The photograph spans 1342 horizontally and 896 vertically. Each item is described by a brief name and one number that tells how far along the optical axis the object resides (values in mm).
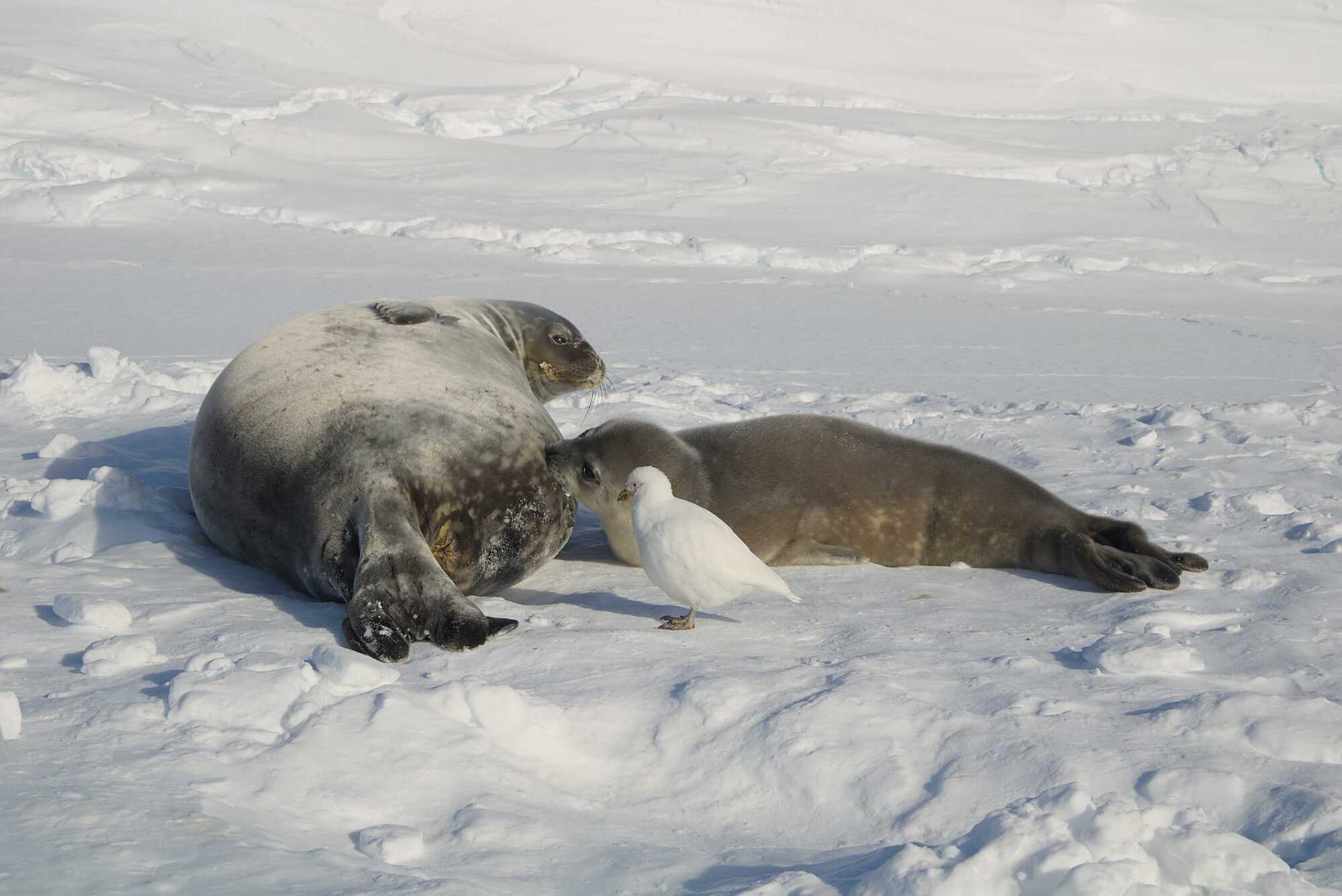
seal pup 6961
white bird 5516
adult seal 5652
